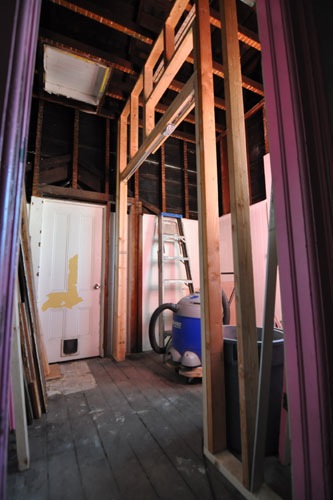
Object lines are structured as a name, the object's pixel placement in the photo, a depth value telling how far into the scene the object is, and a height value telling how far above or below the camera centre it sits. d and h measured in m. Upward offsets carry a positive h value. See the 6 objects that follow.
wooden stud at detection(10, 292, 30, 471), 1.21 -0.61
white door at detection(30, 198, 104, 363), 2.73 +0.11
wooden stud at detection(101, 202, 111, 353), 2.96 +0.10
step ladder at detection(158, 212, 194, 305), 3.14 +0.47
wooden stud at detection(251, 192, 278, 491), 0.94 -0.33
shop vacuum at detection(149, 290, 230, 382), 2.18 -0.49
